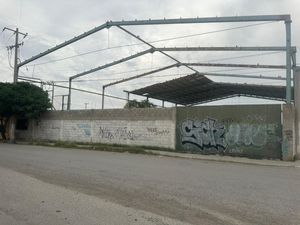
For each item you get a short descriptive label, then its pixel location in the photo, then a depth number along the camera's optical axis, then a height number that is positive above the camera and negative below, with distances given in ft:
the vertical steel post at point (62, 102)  74.98 +8.65
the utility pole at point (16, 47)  73.17 +26.50
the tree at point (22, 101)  68.17 +7.88
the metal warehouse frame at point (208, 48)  42.95 +21.18
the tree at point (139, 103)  91.57 +10.92
